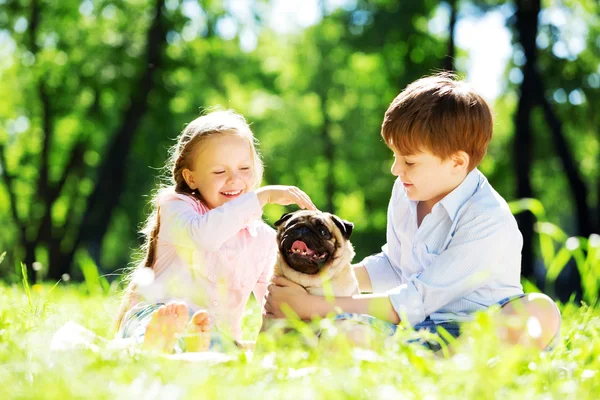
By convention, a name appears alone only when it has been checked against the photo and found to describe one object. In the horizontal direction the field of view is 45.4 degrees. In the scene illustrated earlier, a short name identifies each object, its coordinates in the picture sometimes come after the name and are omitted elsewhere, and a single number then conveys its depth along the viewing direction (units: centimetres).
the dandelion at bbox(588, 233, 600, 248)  300
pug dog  368
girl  391
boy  360
